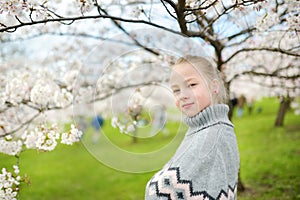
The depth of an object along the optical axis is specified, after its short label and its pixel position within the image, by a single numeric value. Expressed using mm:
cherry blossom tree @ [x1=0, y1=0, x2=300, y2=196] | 2902
